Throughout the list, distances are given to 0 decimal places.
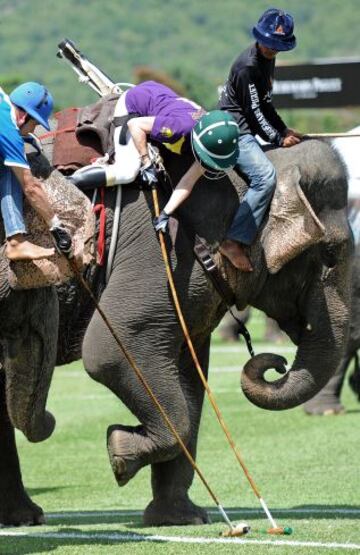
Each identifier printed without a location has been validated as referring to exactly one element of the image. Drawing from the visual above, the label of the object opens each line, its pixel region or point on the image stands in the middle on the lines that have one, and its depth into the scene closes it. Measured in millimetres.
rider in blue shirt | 17172
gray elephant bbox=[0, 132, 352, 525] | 19203
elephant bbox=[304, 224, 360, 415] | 34219
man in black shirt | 19750
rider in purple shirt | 18859
